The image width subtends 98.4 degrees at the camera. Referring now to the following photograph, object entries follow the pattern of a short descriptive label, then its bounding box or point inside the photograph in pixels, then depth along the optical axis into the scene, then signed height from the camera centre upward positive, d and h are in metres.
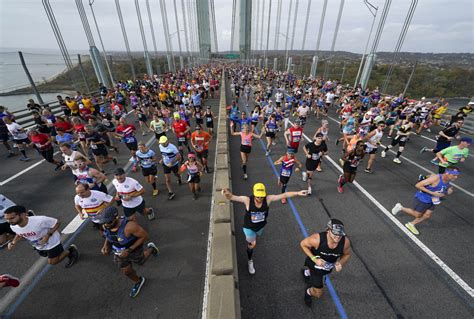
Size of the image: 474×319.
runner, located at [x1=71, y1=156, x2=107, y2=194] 5.50 -3.00
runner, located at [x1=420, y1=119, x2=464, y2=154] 8.86 -3.29
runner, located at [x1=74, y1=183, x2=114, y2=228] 4.57 -3.08
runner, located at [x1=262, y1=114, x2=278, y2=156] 10.28 -3.38
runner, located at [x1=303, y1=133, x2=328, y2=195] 6.79 -3.02
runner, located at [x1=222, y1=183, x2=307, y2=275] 4.09 -2.89
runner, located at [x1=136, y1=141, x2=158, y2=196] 6.45 -3.11
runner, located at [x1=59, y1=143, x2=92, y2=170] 5.95 -2.76
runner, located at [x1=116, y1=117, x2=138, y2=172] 8.61 -3.14
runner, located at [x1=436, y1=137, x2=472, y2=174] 6.66 -3.07
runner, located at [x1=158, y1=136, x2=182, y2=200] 6.58 -3.14
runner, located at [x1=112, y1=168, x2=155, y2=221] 5.10 -3.23
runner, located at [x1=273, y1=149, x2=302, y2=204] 6.31 -3.14
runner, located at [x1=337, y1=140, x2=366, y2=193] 6.71 -3.33
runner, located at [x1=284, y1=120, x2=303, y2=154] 8.00 -2.89
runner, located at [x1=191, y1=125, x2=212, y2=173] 7.82 -3.04
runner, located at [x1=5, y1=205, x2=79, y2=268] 3.76 -3.20
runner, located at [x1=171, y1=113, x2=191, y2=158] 9.48 -3.19
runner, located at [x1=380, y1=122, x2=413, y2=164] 9.34 -3.46
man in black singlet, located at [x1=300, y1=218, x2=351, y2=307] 3.24 -2.99
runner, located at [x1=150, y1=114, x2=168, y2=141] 9.56 -3.08
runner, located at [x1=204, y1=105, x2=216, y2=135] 11.77 -3.41
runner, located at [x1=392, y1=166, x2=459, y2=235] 5.04 -3.32
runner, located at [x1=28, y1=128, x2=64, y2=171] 7.97 -3.24
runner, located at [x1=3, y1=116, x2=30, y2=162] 9.11 -3.51
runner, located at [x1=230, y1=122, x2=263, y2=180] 8.09 -3.17
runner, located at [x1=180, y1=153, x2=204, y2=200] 6.24 -3.31
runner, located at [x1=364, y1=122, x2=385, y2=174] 8.30 -3.24
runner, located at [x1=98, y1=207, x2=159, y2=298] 3.52 -3.05
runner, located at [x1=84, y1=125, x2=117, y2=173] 8.09 -3.43
